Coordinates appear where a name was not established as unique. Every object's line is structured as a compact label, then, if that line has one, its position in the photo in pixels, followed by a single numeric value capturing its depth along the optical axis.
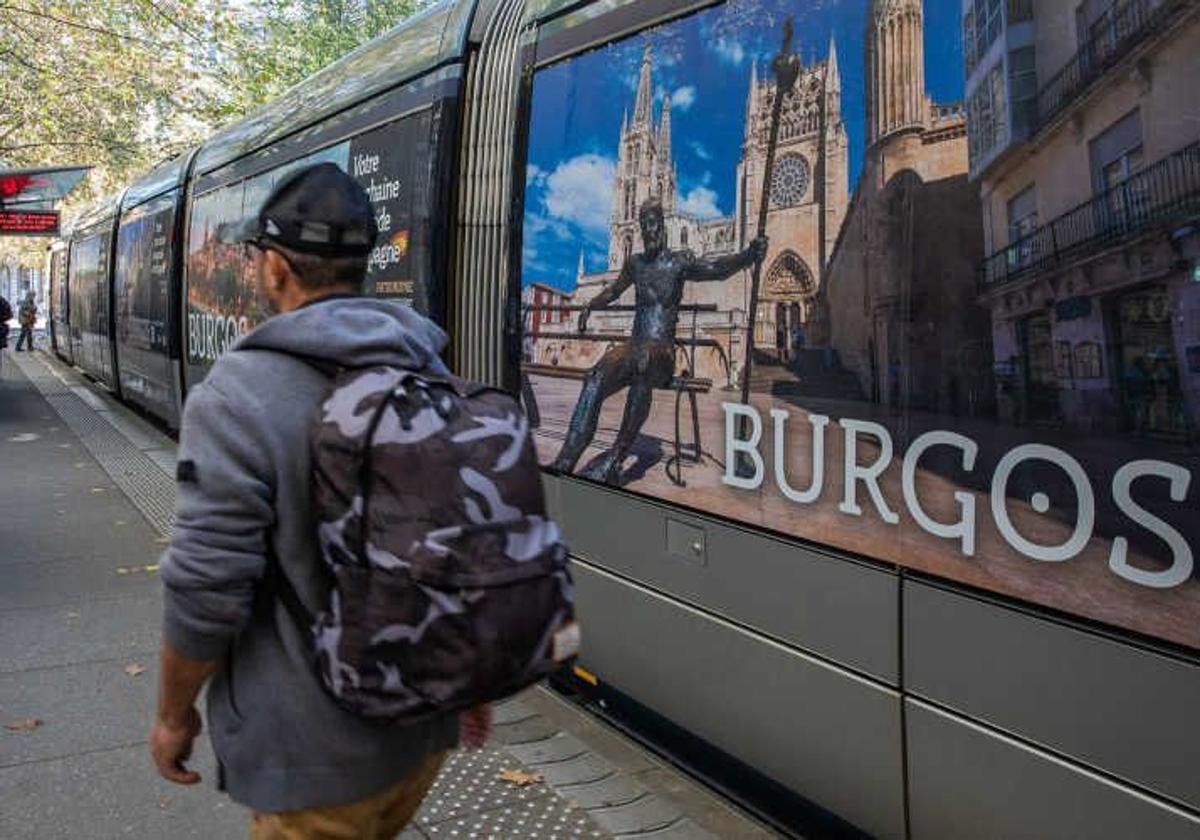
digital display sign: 16.47
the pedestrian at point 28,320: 32.28
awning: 14.11
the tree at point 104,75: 16.67
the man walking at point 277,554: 1.60
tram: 2.14
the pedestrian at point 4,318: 18.97
